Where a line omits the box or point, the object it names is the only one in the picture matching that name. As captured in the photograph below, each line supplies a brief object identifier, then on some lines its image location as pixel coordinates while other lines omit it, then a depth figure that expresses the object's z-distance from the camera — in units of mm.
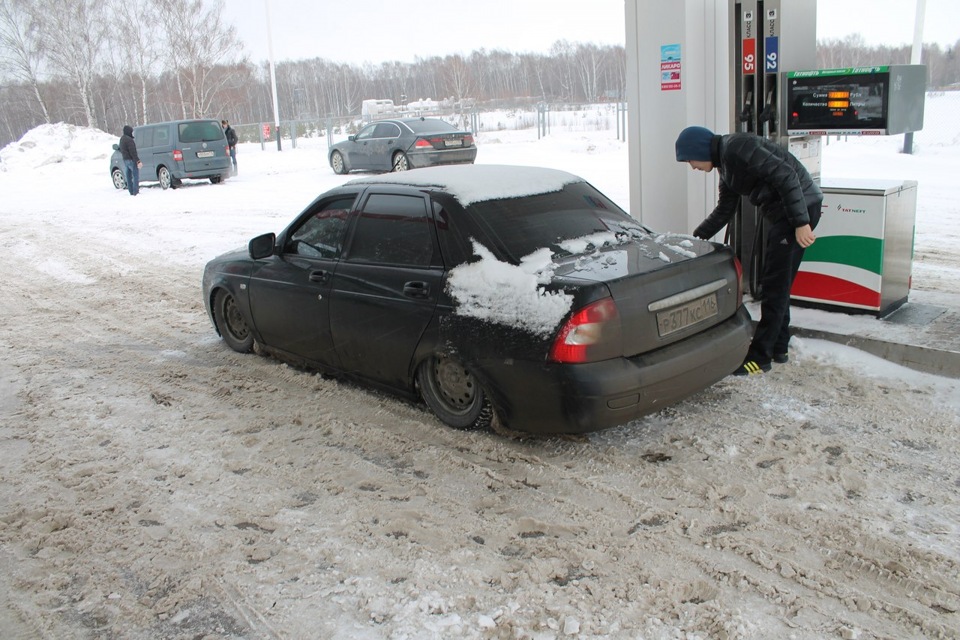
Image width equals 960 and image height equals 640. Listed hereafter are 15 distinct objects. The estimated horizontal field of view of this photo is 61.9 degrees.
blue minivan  20688
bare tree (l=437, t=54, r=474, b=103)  65019
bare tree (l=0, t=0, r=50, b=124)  45062
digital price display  5934
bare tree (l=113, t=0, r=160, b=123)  48625
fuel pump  6391
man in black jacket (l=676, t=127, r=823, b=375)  5273
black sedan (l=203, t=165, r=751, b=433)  4059
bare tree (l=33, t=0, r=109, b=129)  46031
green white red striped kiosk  6051
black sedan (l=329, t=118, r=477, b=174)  19297
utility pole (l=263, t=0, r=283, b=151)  34566
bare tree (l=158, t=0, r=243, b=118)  48625
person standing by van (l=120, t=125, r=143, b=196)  19812
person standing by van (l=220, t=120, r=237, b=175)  24583
